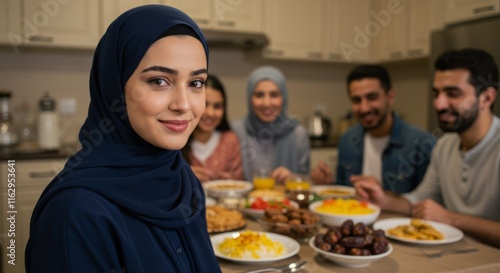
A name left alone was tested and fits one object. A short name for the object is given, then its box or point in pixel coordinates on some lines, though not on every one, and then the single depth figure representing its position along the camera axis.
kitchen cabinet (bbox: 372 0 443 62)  3.42
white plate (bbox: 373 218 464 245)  1.21
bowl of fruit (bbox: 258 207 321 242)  1.24
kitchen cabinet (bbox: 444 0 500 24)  2.79
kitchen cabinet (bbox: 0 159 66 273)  1.61
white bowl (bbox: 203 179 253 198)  1.81
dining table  1.04
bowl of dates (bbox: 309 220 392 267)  1.03
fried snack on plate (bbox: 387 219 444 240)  1.24
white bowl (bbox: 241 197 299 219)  1.50
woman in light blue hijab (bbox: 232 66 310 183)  2.66
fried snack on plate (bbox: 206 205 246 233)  1.33
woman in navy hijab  0.71
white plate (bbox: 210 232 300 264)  1.07
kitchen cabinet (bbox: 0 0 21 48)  2.72
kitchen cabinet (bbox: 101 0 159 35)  2.66
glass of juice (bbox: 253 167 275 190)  1.92
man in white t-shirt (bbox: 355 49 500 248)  1.62
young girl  2.46
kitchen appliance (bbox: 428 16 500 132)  2.71
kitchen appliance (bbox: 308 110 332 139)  3.87
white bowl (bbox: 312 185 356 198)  1.83
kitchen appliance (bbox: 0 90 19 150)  2.81
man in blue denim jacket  2.24
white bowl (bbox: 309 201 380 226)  1.34
